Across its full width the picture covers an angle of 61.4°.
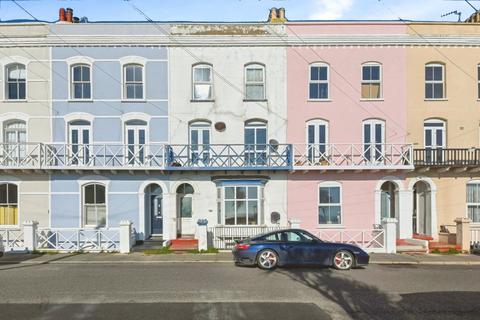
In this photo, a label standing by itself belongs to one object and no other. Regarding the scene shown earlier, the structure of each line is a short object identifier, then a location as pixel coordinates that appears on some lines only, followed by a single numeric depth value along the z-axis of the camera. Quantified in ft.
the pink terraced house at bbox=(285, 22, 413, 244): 62.08
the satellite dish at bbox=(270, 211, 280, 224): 61.87
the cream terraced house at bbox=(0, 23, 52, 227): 61.00
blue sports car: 41.98
